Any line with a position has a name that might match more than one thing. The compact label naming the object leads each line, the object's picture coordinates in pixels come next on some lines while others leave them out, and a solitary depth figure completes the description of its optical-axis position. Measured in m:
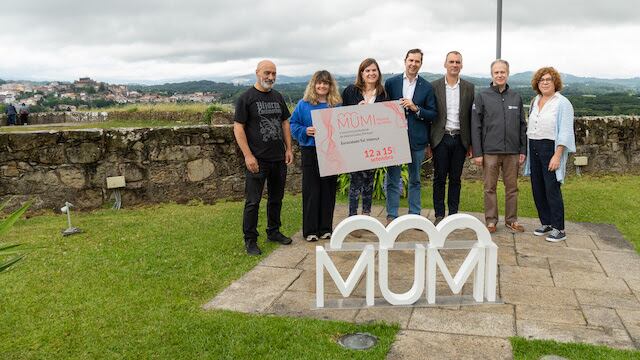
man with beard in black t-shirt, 4.65
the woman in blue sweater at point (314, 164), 4.96
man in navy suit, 5.18
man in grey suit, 5.33
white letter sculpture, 3.56
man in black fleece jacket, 5.26
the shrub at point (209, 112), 16.12
